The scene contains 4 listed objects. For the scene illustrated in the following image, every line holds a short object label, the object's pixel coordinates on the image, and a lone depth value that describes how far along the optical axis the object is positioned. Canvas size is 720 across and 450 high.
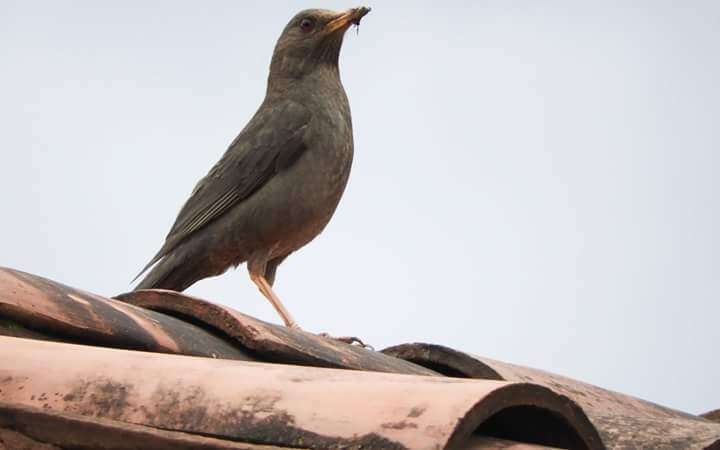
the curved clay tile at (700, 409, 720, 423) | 9.06
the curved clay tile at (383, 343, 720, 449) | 6.19
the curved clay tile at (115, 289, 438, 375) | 6.37
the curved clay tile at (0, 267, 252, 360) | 5.50
